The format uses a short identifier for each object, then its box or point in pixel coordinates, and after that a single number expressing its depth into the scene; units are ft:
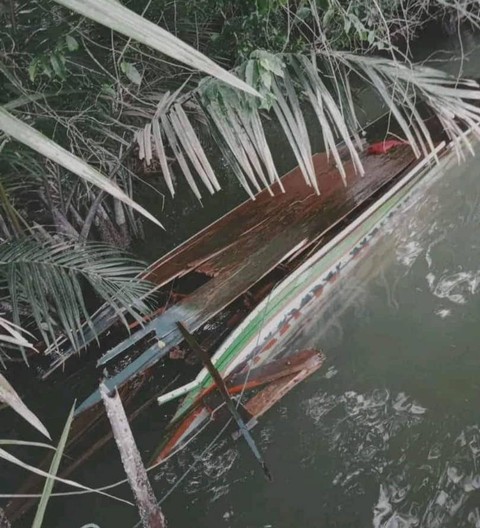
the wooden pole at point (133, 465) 4.32
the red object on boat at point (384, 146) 10.96
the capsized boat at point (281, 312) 7.13
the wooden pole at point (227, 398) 6.16
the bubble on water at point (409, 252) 9.33
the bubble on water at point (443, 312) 8.18
